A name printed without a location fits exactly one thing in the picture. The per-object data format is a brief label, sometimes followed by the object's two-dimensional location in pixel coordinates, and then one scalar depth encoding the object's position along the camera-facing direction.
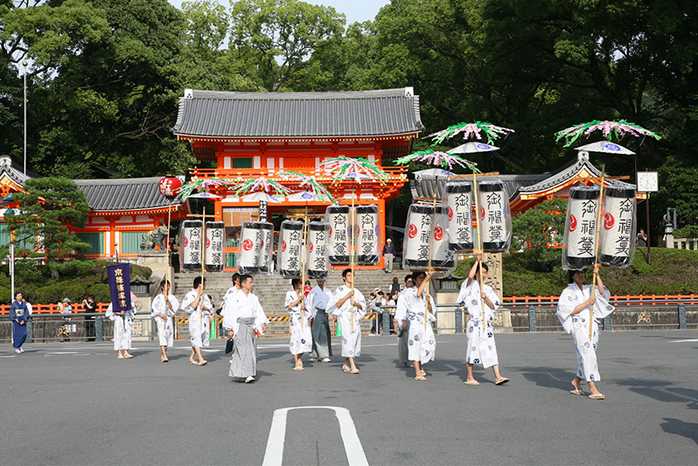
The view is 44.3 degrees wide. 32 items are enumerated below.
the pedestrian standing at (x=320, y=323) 16.17
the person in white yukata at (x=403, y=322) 13.71
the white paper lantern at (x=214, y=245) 20.12
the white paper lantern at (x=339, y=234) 17.48
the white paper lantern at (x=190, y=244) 20.19
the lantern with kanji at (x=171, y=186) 37.84
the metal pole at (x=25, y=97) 38.09
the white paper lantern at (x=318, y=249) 17.58
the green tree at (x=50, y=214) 32.59
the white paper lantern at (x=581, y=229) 12.21
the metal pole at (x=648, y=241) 31.16
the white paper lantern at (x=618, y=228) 12.19
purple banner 18.88
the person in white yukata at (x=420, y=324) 12.97
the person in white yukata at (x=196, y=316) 16.38
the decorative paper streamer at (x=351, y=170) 31.10
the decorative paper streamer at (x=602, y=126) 14.73
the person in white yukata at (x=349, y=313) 14.05
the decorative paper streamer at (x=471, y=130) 14.46
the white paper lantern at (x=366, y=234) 17.36
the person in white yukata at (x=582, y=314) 10.77
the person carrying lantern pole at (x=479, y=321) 11.96
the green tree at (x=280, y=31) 51.94
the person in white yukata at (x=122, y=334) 18.31
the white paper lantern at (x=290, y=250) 18.36
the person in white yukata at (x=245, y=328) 12.68
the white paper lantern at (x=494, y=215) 13.57
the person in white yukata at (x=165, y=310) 17.45
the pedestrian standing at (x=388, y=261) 34.13
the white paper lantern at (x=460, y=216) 14.02
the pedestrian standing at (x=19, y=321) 20.97
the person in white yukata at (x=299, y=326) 14.87
